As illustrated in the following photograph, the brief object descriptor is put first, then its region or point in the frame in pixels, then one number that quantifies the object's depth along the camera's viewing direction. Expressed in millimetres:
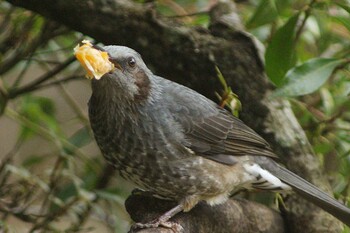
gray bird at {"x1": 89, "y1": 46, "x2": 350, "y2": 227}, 6516
